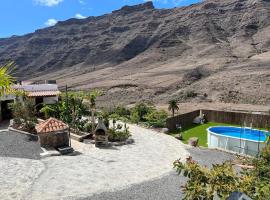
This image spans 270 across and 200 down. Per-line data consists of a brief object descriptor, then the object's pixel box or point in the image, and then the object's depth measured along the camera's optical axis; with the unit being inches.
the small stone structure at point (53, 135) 480.2
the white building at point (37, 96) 679.6
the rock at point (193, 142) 554.8
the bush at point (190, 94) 1424.7
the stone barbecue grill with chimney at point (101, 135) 513.3
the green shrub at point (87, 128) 588.6
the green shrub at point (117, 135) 542.7
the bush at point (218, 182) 160.5
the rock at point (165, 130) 671.1
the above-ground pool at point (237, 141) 540.4
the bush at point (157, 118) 740.1
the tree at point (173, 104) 879.3
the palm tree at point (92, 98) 567.7
